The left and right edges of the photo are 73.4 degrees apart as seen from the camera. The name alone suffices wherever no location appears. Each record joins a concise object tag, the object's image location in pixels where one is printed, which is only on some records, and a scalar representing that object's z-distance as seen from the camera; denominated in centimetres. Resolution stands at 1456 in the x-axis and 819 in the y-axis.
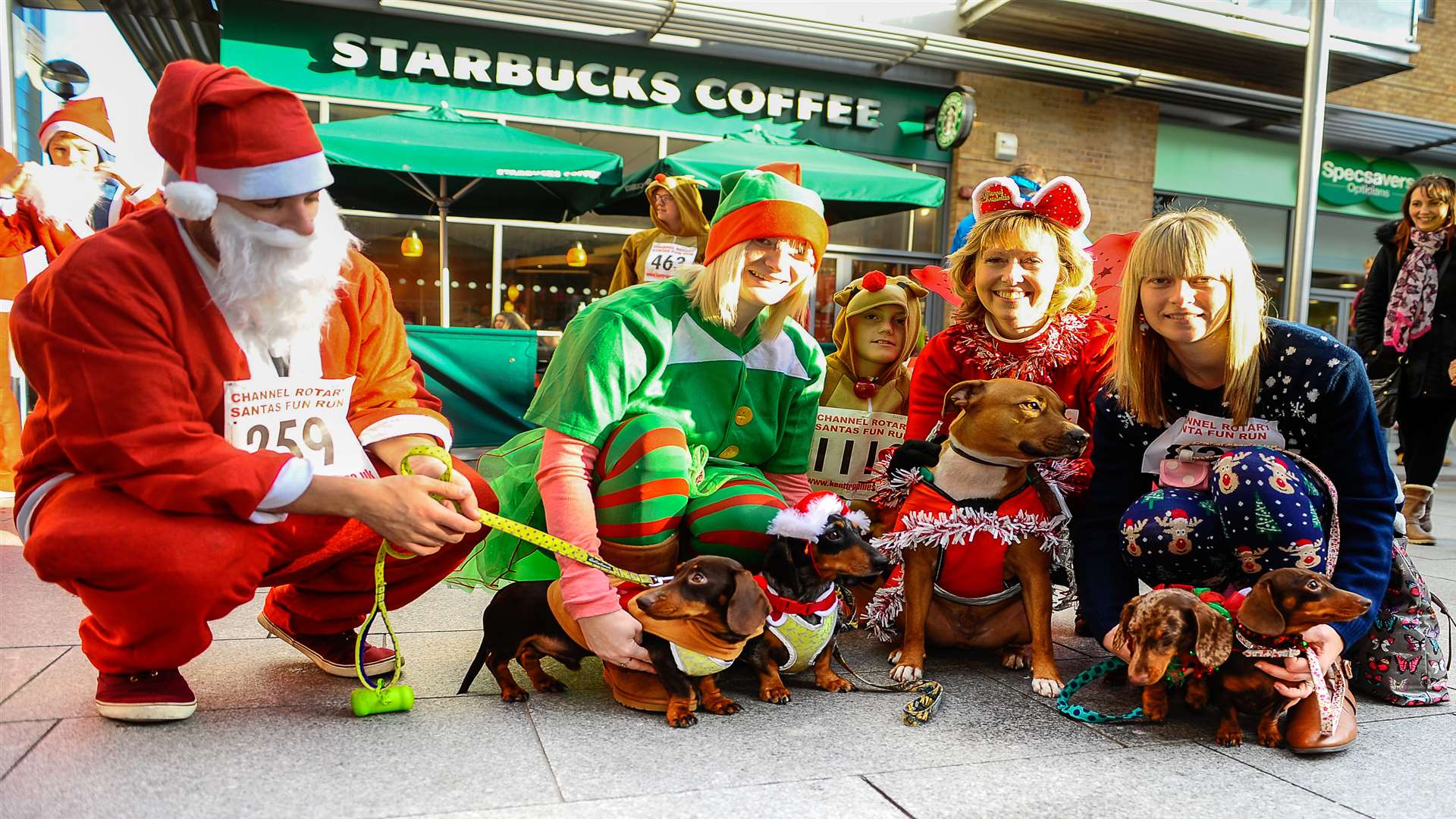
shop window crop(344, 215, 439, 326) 891
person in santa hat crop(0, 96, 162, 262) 510
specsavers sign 1234
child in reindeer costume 393
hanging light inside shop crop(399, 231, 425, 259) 888
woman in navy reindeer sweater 229
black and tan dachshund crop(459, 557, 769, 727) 215
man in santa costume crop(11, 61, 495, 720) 194
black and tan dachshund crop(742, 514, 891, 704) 232
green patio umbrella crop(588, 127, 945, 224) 716
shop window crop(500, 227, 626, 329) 930
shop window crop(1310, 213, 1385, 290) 1265
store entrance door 1275
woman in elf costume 243
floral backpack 252
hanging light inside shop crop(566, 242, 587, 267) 944
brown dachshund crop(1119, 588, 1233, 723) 214
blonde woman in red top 290
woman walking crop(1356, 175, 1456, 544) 513
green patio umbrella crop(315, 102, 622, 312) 654
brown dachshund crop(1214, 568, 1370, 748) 205
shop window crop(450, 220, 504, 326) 915
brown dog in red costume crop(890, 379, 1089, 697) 258
